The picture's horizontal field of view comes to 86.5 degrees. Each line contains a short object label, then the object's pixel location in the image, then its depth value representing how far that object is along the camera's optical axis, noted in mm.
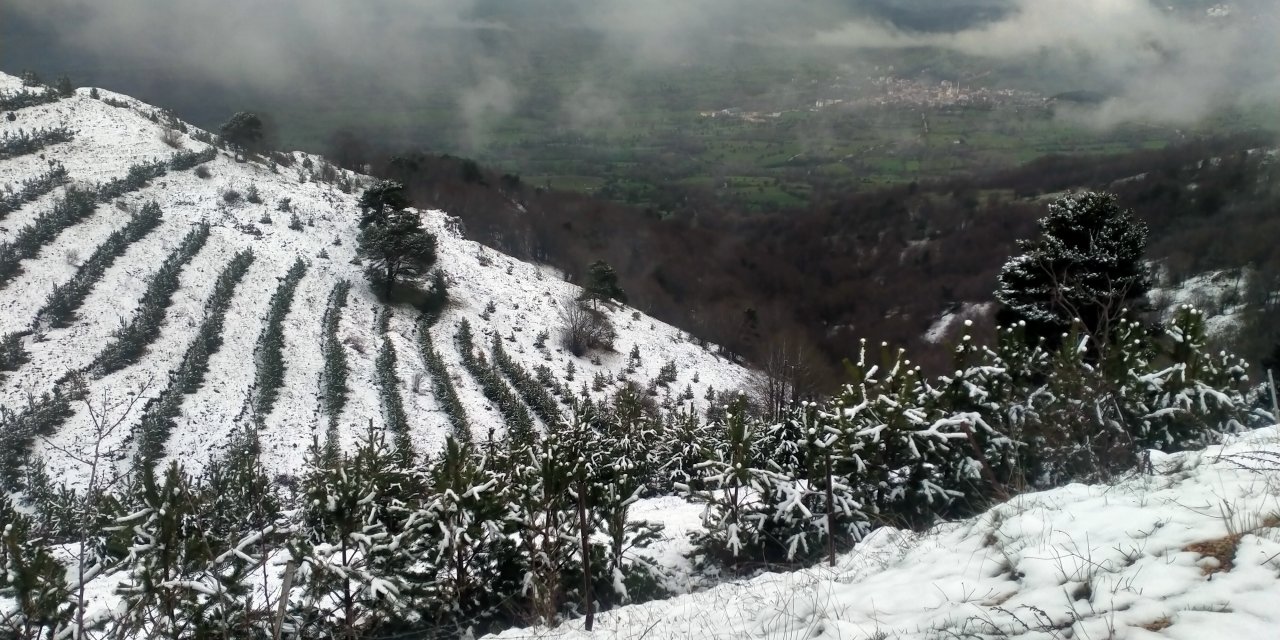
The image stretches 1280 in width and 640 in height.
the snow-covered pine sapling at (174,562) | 4535
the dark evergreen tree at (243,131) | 35125
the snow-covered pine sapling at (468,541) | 6262
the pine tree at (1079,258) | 13617
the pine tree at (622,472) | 6559
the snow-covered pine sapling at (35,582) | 4227
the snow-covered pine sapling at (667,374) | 25781
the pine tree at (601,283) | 31094
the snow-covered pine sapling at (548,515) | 5828
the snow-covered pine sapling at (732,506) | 6918
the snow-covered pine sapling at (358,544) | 5441
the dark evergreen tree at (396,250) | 26141
